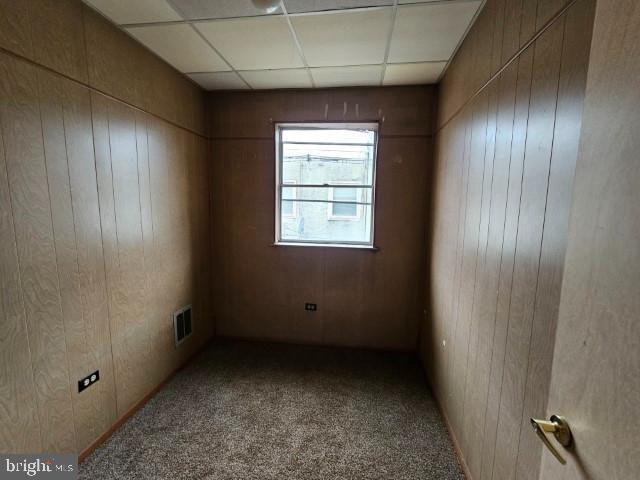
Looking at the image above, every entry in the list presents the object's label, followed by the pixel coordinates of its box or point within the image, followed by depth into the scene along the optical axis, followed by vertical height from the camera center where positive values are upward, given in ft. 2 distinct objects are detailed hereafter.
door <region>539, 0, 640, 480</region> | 1.73 -0.46
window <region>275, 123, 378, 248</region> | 10.25 +0.56
